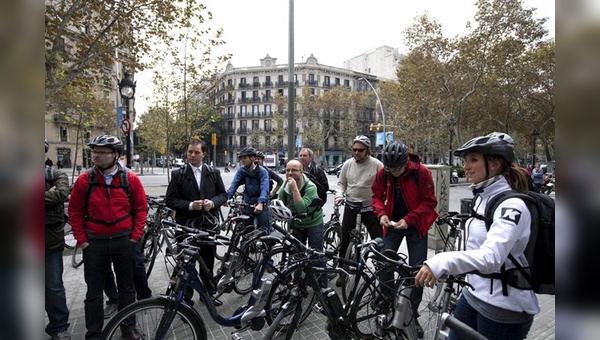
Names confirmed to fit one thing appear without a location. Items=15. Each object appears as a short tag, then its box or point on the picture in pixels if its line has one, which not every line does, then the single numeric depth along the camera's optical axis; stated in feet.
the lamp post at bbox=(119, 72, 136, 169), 35.22
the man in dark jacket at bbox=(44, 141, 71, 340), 10.93
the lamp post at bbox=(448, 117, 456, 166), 80.87
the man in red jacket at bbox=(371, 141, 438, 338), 12.05
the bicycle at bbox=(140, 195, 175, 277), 17.88
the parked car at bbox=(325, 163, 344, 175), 126.35
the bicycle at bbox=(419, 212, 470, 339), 8.51
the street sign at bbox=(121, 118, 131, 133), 34.68
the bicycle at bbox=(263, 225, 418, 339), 10.12
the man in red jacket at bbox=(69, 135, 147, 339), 11.09
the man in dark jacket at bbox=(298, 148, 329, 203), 21.15
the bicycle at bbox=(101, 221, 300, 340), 9.29
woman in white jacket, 5.91
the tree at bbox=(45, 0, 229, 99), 23.31
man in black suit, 15.24
